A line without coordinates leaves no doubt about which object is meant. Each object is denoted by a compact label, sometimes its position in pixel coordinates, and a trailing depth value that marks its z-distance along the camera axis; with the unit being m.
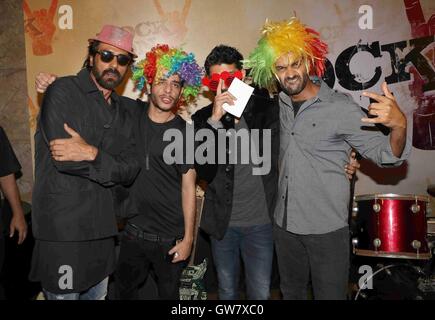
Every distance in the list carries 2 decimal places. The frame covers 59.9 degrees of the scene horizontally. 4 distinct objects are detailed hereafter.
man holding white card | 2.65
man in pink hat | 2.20
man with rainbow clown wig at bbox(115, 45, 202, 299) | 2.64
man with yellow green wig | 2.46
